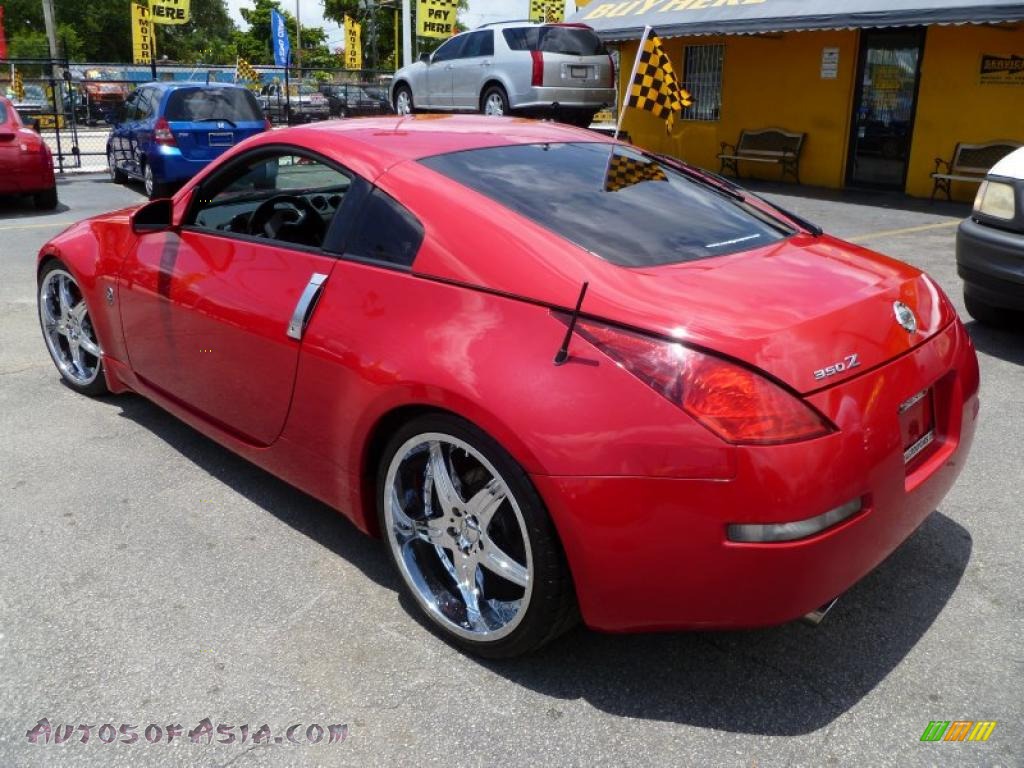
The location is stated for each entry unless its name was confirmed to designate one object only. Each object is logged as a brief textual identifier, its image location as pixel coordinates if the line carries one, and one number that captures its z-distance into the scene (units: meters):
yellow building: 11.95
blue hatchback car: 11.95
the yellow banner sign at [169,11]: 24.95
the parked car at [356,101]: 28.95
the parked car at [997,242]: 5.19
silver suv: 15.05
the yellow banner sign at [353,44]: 36.06
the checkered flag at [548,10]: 24.19
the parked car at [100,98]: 30.20
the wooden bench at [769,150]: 14.42
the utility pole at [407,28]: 26.91
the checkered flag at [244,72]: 23.22
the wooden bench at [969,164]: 12.02
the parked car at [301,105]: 27.12
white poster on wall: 13.69
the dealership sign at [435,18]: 22.92
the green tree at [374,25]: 67.03
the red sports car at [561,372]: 2.15
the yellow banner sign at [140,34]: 30.19
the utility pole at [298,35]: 61.50
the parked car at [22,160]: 10.80
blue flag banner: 32.62
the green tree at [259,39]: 71.31
